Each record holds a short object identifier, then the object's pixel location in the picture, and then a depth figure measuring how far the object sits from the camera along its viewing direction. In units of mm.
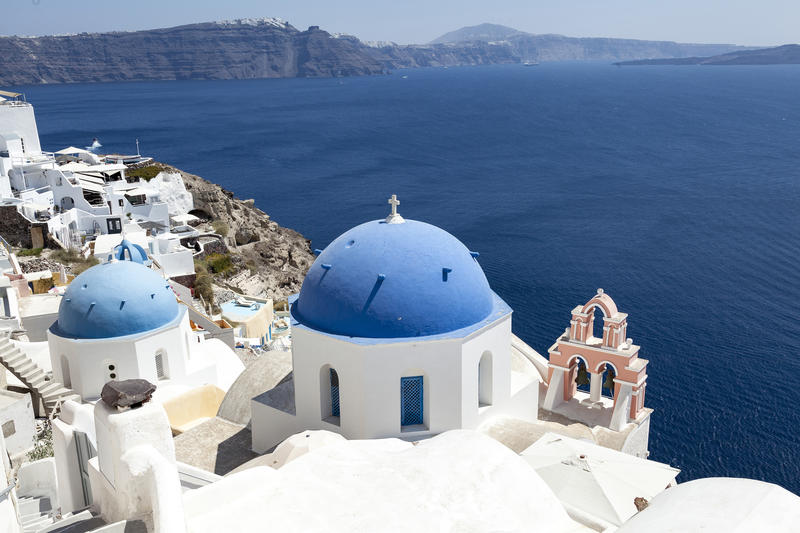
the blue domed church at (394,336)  12422
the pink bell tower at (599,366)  17219
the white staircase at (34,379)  17234
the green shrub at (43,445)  15477
